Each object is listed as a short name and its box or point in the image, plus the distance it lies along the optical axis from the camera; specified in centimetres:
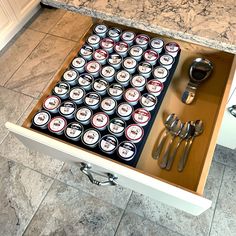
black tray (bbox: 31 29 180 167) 63
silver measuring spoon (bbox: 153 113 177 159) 72
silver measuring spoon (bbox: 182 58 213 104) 77
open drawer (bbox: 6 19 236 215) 54
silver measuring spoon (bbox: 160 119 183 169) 71
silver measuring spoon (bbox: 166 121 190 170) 70
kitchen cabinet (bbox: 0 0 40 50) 143
